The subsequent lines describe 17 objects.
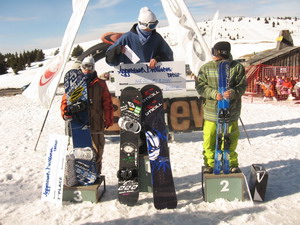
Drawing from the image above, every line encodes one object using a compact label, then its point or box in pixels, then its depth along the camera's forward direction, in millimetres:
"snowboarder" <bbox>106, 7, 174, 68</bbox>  4012
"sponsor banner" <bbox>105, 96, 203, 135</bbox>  6105
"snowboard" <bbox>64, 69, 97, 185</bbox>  3514
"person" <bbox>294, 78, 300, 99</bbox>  12070
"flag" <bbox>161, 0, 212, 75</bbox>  5180
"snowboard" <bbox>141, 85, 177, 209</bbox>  3326
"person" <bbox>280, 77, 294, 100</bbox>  12544
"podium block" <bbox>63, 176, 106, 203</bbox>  3502
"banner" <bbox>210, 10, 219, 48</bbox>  7279
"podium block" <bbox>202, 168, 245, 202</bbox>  3410
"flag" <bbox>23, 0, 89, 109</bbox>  4836
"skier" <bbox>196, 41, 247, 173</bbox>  3436
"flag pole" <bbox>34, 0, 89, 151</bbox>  4821
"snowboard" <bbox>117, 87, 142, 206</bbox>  3381
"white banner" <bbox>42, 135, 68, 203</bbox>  3475
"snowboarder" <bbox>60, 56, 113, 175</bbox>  3635
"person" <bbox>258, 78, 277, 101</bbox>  12664
